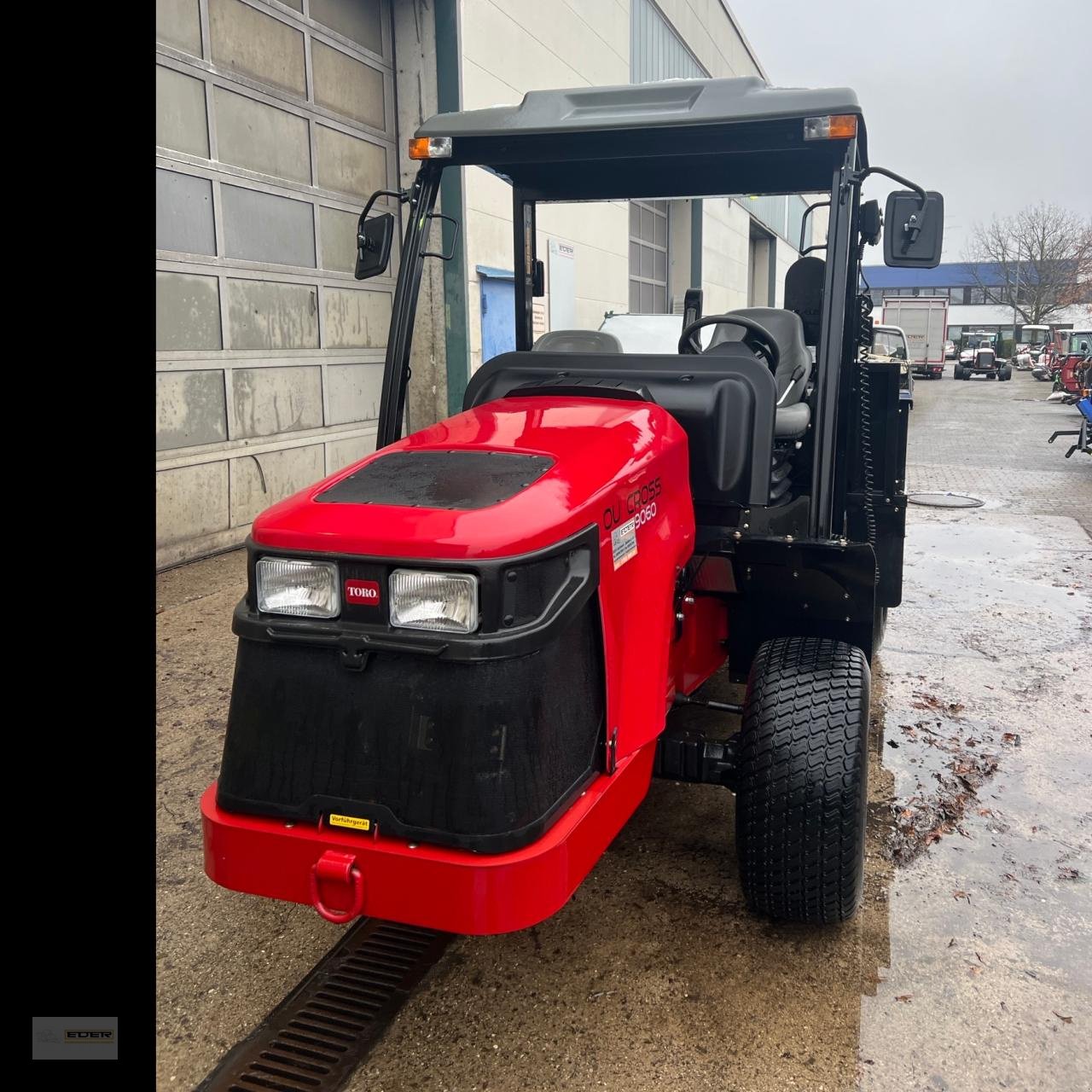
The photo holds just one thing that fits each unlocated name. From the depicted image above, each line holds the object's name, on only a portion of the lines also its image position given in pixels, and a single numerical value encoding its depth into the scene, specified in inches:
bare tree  2089.1
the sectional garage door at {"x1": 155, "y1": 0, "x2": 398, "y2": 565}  247.0
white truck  1386.6
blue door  351.6
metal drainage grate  90.4
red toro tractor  82.4
